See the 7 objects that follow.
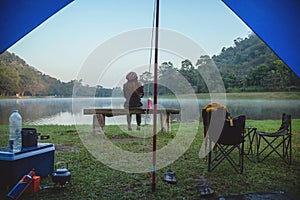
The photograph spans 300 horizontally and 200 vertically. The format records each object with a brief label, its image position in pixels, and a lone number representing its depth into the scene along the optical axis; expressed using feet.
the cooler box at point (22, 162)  7.60
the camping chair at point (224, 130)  9.66
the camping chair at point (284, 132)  10.96
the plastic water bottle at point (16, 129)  8.16
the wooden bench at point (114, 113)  16.63
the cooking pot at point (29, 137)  8.34
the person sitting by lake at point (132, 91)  17.15
